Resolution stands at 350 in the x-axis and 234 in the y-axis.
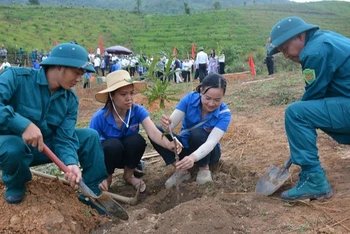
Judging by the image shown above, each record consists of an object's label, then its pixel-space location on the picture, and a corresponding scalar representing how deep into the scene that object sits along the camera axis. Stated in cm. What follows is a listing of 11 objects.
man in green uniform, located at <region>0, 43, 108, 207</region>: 250
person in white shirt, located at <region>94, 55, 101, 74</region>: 2336
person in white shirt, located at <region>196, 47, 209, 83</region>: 1600
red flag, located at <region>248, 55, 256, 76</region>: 1680
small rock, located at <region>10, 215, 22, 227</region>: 253
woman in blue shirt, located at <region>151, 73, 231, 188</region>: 306
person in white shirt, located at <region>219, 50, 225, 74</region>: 1705
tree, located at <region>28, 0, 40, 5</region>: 5617
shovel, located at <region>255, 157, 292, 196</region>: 289
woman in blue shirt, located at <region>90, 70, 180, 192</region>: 322
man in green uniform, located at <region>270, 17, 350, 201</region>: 260
